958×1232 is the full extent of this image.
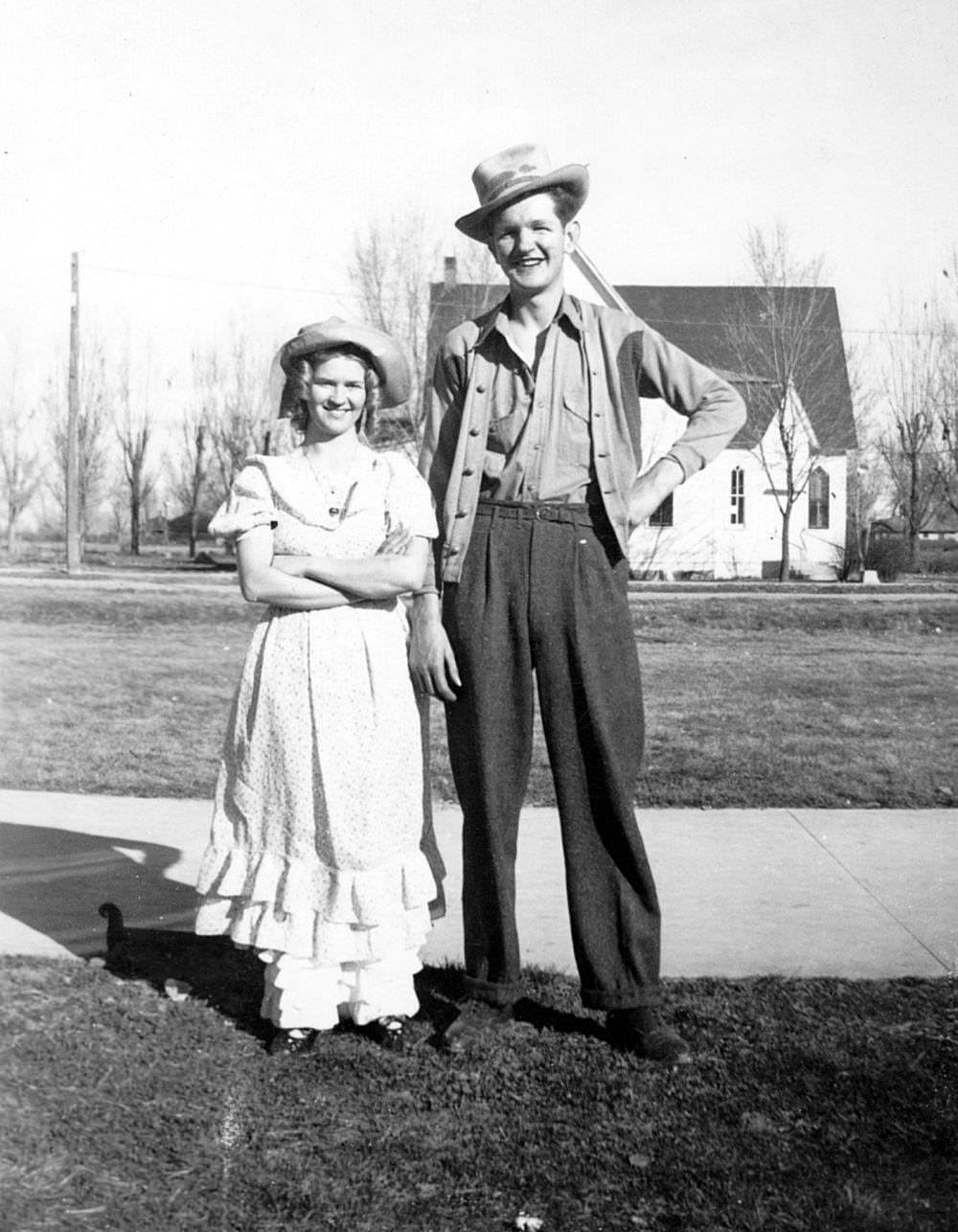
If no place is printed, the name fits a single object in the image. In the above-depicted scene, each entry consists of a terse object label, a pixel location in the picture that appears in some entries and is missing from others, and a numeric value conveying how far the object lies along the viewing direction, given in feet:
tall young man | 11.55
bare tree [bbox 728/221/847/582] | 92.38
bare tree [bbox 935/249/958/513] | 75.15
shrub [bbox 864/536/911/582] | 100.17
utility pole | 87.11
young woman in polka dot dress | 11.15
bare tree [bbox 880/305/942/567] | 81.92
